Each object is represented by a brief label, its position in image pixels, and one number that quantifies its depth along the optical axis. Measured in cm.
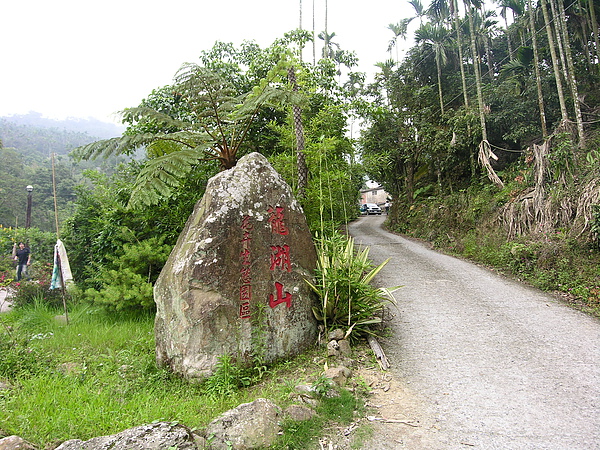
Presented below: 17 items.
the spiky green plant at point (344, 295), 425
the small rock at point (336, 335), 408
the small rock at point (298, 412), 282
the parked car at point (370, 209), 3106
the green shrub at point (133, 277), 525
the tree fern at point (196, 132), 481
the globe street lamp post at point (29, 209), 1328
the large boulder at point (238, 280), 359
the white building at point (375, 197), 4768
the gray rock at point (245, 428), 248
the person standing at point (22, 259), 945
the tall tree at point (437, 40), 1451
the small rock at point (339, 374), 333
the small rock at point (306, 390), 306
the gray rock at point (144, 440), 229
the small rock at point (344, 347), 397
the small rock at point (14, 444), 222
